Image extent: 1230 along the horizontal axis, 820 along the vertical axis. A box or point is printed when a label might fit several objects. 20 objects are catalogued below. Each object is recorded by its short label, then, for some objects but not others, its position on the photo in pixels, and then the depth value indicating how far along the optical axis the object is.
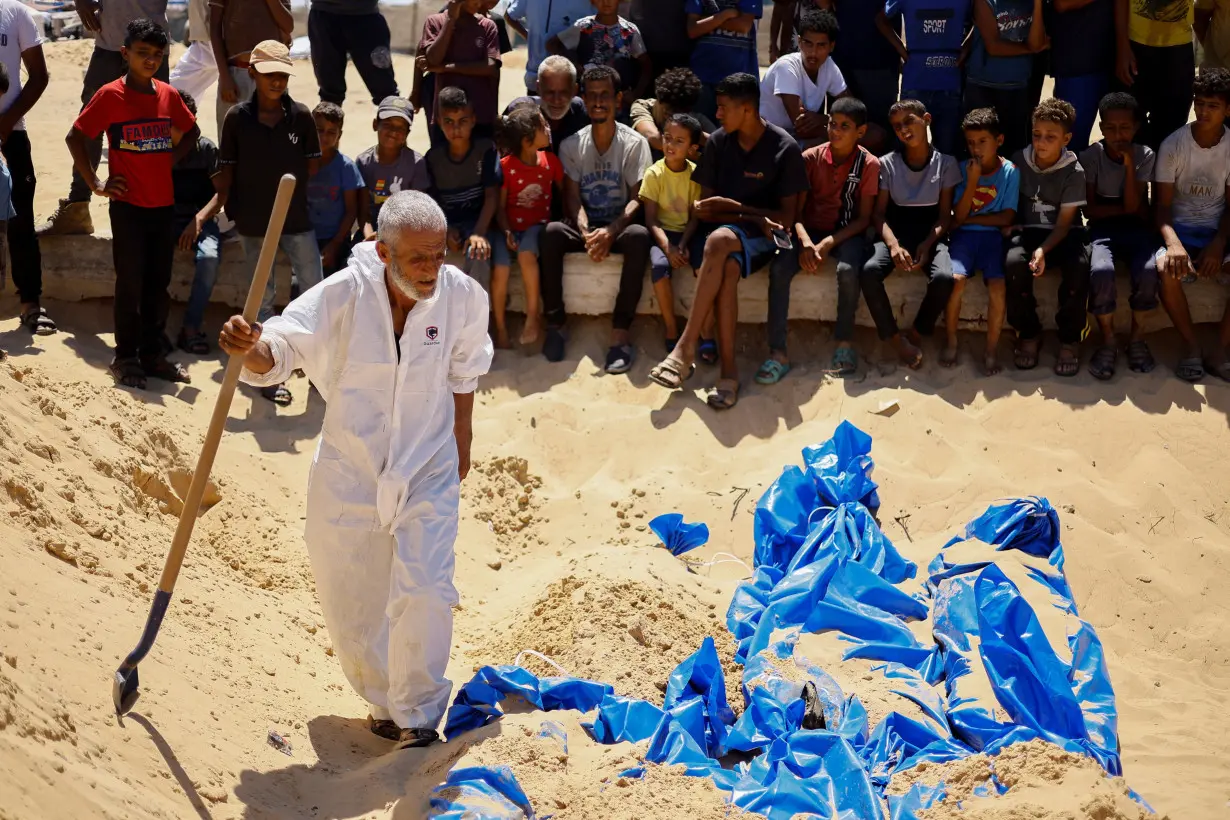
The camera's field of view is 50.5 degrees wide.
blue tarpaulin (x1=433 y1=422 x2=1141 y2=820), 4.25
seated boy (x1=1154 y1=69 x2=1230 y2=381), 6.73
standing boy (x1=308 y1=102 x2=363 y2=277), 7.38
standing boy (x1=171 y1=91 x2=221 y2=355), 7.43
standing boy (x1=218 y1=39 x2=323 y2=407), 6.93
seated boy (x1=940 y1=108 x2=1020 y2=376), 6.88
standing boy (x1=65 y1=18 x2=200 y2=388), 6.70
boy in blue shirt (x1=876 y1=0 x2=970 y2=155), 7.34
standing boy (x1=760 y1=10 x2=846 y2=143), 7.50
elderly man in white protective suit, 4.23
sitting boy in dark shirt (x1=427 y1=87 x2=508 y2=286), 7.21
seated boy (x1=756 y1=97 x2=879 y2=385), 6.98
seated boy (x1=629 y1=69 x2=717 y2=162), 7.48
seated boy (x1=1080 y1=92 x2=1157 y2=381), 6.82
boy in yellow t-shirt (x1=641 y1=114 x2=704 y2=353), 7.09
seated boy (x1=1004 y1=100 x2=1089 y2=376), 6.81
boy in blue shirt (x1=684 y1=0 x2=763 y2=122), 7.80
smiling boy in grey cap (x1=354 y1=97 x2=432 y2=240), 7.39
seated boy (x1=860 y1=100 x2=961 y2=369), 6.91
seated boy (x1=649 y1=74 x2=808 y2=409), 6.87
